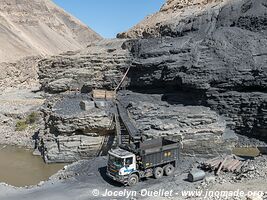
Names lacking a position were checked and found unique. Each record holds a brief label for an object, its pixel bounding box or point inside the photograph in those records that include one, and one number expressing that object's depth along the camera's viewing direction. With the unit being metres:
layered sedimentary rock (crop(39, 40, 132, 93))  33.31
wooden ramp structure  24.38
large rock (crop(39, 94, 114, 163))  25.05
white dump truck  18.86
